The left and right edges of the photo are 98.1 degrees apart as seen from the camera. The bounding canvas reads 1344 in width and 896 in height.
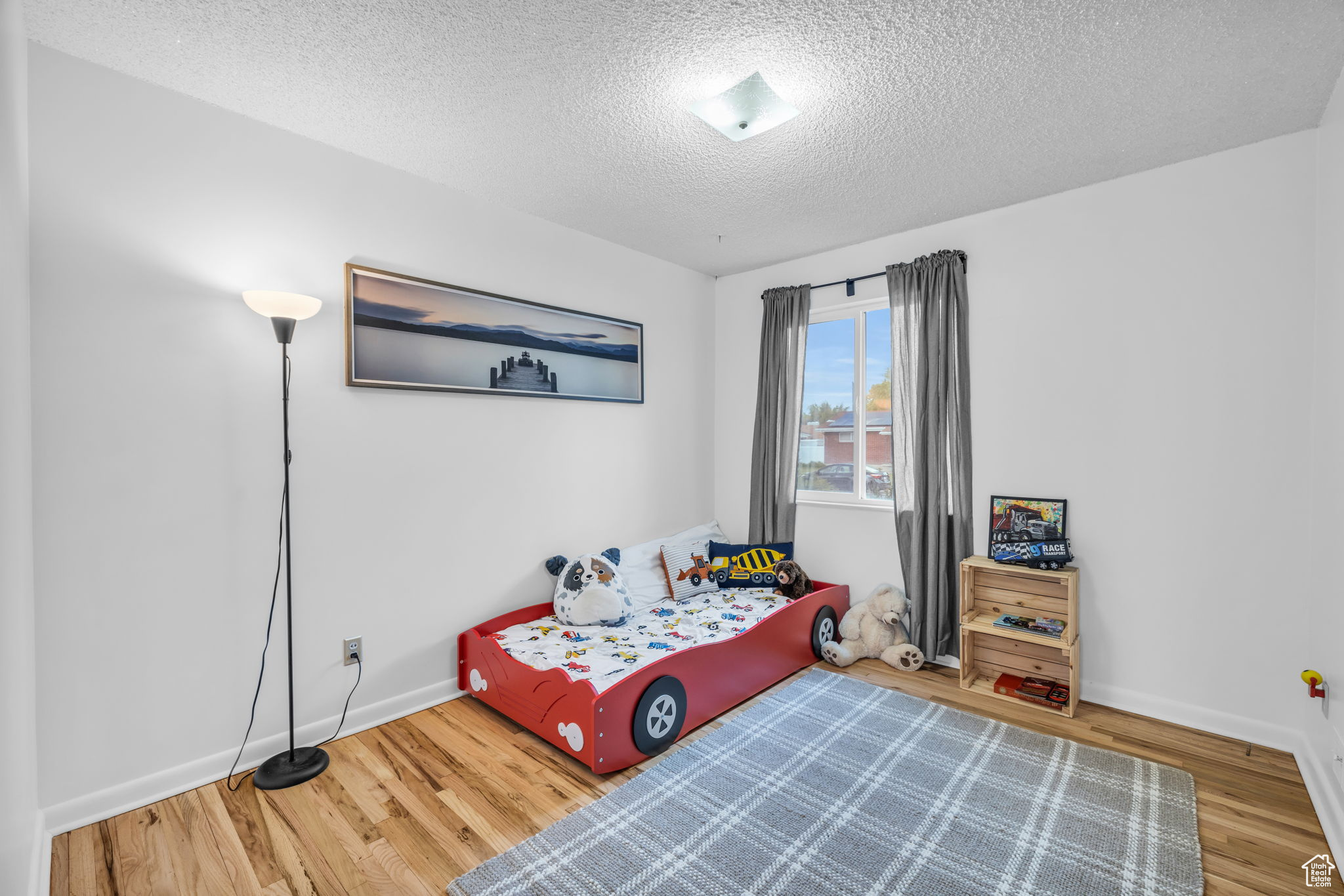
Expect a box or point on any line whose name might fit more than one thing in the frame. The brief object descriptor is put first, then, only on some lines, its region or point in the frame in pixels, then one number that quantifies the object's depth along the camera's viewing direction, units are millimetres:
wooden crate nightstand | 2652
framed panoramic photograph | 2514
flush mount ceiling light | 1964
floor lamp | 1986
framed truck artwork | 2848
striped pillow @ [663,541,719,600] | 3545
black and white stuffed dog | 2947
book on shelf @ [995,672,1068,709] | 2680
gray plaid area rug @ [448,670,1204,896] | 1657
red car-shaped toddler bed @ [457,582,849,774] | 2195
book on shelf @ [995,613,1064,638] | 2674
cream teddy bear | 3158
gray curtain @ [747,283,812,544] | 3807
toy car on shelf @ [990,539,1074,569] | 2684
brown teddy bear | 3498
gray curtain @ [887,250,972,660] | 3123
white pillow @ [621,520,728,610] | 3389
